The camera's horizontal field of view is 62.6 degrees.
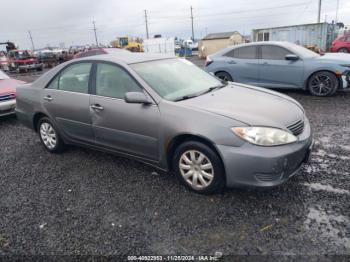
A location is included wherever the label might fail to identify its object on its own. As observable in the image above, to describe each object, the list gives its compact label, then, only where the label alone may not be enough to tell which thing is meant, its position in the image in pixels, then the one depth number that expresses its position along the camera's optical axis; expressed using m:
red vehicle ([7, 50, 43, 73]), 22.55
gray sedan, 2.82
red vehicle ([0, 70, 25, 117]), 6.80
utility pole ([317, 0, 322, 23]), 30.41
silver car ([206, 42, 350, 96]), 7.10
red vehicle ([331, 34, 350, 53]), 19.16
